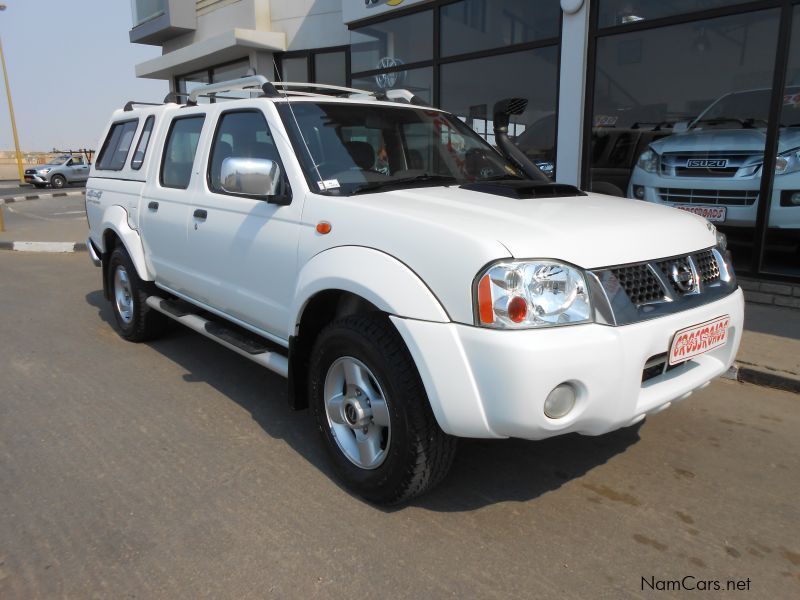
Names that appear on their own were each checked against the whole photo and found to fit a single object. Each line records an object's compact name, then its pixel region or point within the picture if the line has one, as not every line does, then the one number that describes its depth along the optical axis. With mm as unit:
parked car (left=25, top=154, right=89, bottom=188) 30000
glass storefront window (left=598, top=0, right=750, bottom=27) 6746
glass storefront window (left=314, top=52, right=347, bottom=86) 13273
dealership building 6227
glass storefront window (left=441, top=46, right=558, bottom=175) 8141
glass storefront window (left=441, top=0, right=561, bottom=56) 8102
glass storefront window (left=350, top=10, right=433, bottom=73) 9820
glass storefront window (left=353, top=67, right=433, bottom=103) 10008
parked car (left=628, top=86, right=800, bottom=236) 6137
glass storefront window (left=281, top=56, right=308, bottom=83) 14039
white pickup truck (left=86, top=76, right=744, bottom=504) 2354
